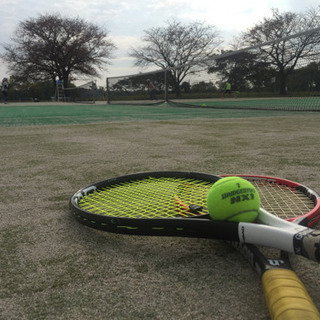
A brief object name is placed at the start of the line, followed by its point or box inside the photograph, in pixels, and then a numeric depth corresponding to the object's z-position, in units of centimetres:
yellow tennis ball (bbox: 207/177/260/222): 41
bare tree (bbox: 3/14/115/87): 2694
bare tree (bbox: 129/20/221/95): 2691
